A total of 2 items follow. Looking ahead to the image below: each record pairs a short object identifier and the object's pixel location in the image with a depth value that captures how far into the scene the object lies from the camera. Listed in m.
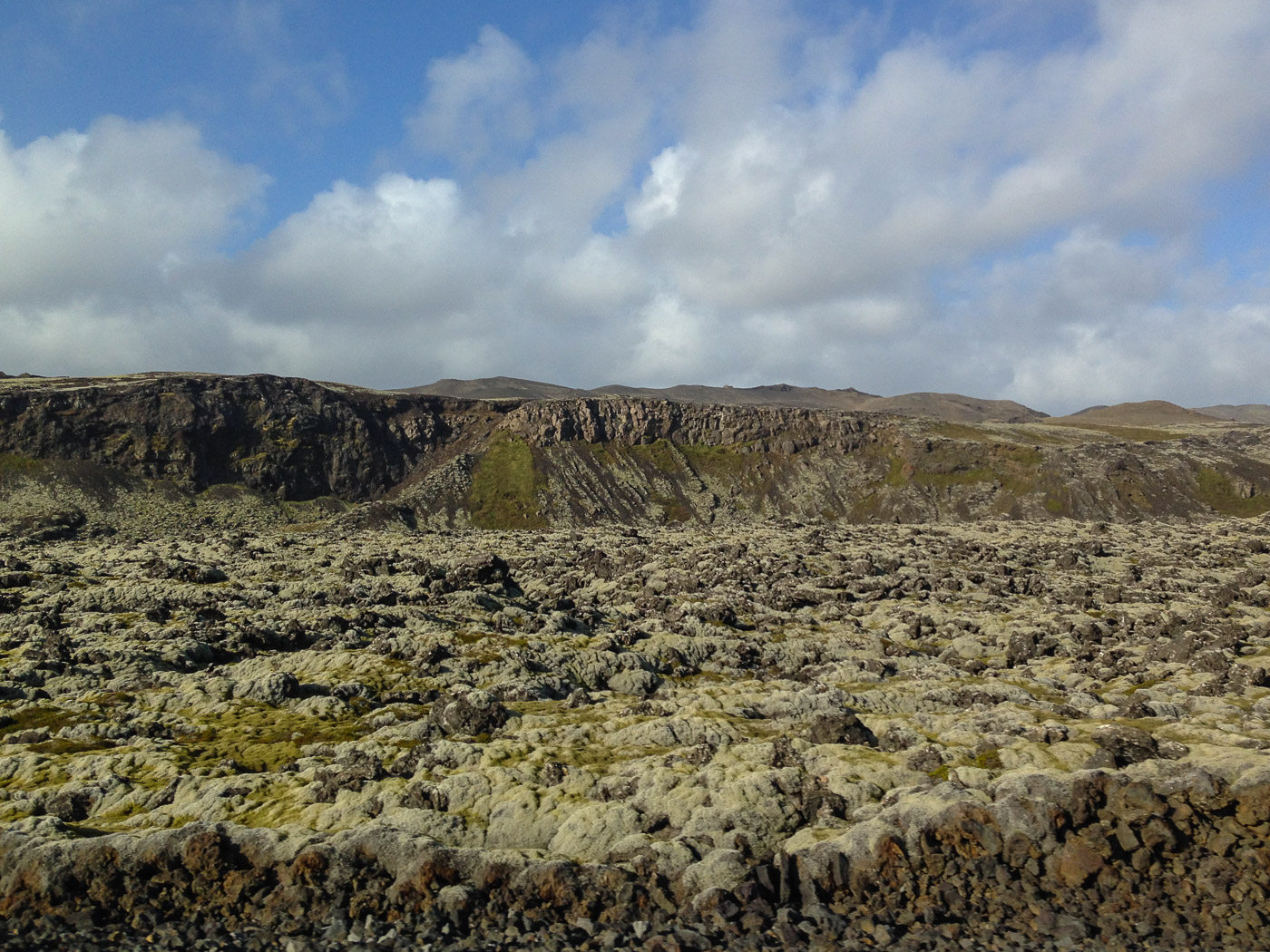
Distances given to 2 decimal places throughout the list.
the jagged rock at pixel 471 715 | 31.22
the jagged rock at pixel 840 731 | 29.27
